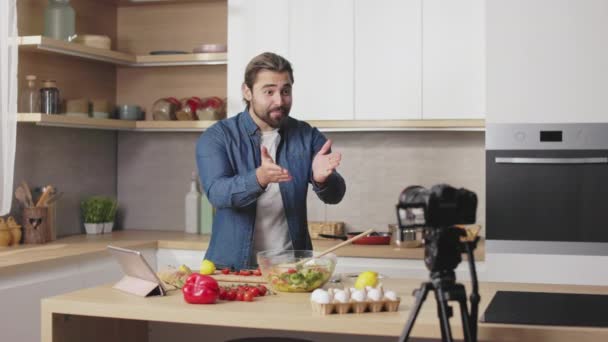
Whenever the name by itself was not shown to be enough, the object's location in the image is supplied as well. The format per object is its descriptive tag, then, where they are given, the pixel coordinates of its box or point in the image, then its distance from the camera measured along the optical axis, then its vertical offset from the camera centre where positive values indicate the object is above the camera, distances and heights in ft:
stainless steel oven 13.06 -0.22
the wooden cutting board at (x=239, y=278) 9.26 -1.12
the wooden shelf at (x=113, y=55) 13.34 +1.96
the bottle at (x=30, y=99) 13.61 +1.13
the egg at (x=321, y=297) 7.54 -1.07
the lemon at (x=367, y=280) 8.44 -1.03
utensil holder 13.64 -0.81
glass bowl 8.63 -0.97
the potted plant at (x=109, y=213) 15.81 -0.73
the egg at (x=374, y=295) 7.66 -1.06
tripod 6.18 -0.88
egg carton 7.57 -1.16
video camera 6.26 -0.46
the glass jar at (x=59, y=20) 14.30 +2.46
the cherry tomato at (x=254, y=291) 8.32 -1.12
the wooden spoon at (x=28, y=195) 13.78 -0.36
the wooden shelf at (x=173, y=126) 15.17 +0.82
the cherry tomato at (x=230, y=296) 8.29 -1.16
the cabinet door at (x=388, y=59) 14.03 +1.82
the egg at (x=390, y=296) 7.73 -1.07
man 10.89 +0.10
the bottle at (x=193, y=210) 15.88 -0.68
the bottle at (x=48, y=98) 13.78 +1.16
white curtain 12.59 +1.08
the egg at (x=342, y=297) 7.57 -1.07
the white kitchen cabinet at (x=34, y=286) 11.17 -1.55
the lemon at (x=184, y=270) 9.24 -1.02
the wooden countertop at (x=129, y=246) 12.22 -1.14
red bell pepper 7.96 -1.07
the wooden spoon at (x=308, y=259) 8.68 -0.86
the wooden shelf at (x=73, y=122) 13.25 +0.81
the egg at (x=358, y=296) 7.63 -1.06
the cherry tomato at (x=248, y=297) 8.23 -1.16
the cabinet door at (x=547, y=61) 12.90 +1.66
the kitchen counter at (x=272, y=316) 7.16 -1.24
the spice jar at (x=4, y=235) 13.15 -0.94
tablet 8.35 -0.90
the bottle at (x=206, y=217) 15.70 -0.79
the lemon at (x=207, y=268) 9.65 -1.05
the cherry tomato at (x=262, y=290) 8.50 -1.14
